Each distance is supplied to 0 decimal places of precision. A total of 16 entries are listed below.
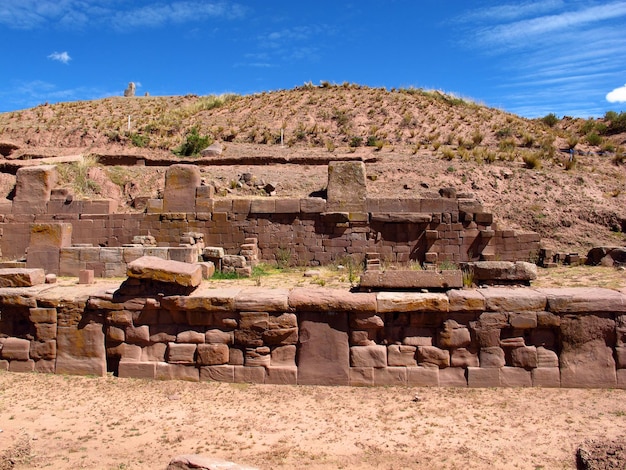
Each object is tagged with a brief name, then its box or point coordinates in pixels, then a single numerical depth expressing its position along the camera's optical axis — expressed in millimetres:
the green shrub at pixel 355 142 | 24250
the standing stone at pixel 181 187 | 14236
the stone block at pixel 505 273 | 7961
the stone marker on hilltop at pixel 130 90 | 43153
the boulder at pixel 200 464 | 3791
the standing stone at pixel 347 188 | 13703
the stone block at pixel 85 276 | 9344
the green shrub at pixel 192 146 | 23359
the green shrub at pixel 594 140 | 24281
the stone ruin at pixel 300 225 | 13508
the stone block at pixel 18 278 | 6902
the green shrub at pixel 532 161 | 19188
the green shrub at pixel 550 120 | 31953
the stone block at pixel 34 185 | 14820
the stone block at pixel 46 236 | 12547
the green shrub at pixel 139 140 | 25909
